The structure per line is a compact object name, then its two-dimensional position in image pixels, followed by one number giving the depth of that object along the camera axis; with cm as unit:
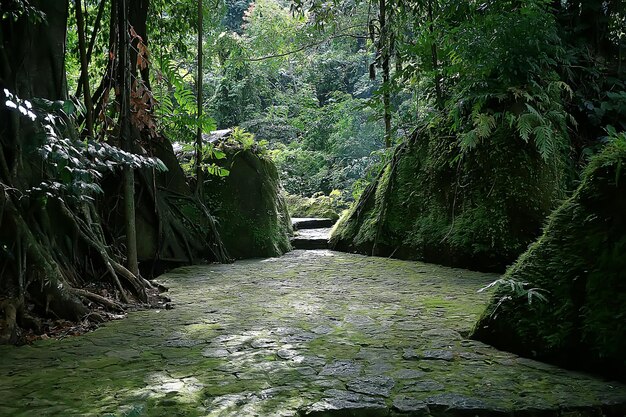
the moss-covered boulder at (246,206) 794
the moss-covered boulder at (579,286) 266
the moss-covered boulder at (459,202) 594
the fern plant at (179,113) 625
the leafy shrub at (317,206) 1213
